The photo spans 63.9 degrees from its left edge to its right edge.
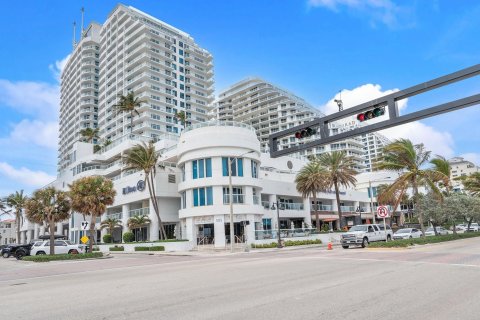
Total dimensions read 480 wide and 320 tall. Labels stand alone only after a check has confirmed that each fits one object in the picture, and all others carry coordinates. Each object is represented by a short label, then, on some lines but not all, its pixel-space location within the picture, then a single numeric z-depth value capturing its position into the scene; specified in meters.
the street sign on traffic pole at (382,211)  29.62
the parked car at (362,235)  31.19
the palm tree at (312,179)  49.50
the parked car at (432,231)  43.94
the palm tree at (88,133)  93.44
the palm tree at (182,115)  87.50
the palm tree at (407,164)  31.30
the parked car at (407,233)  37.81
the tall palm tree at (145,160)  43.91
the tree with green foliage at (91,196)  34.91
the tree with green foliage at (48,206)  35.34
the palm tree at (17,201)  79.00
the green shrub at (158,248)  41.06
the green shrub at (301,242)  40.23
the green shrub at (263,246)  38.69
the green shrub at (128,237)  48.59
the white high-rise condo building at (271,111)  136.62
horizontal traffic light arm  13.11
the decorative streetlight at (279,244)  37.84
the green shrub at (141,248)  43.32
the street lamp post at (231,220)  34.41
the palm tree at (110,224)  52.44
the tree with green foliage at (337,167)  50.28
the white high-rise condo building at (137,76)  97.19
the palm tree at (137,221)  47.41
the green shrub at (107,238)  52.78
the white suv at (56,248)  36.88
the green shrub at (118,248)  46.38
